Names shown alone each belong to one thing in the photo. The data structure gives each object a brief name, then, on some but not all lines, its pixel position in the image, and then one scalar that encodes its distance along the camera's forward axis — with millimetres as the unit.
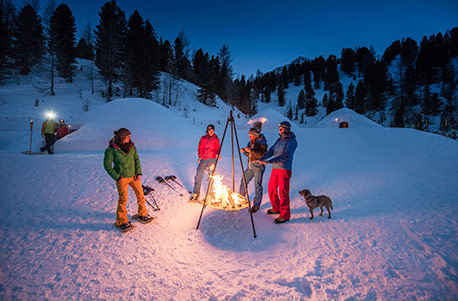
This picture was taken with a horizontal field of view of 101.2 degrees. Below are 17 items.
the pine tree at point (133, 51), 23875
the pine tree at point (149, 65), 24734
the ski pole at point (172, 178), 5509
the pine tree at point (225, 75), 39406
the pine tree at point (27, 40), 20406
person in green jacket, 3010
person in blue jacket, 3420
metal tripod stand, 3320
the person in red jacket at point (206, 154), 4469
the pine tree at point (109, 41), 22766
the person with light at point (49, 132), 7934
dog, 3629
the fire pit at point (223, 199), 3250
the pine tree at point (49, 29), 19684
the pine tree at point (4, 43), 18781
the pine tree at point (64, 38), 20973
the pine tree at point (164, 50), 36012
